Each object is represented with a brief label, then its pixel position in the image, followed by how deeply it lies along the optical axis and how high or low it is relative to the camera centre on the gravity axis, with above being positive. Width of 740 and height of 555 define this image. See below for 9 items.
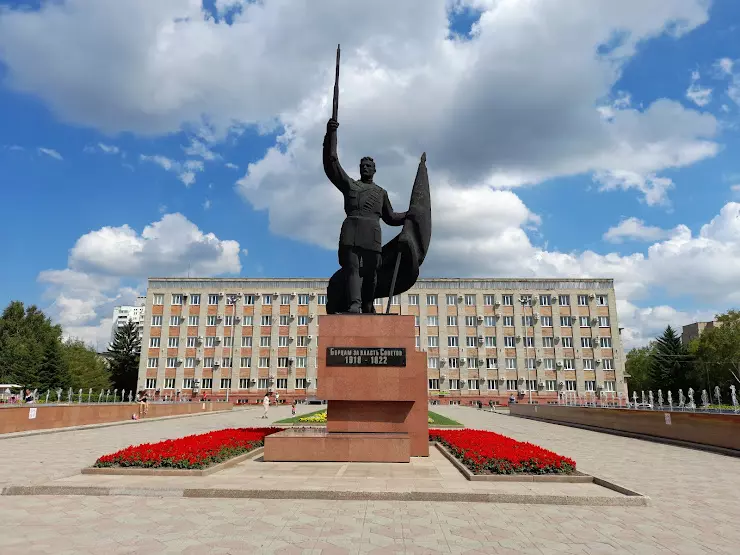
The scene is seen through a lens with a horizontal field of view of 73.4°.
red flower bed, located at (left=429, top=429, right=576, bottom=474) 8.18 -1.42
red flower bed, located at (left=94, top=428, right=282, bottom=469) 8.20 -1.36
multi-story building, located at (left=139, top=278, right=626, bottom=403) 56.31 +4.36
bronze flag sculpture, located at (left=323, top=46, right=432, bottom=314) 10.91 +3.00
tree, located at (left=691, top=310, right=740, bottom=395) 43.50 +2.06
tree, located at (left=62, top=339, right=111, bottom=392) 51.47 +0.63
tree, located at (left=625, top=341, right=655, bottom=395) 67.81 +1.30
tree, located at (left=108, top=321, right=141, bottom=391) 59.50 +1.83
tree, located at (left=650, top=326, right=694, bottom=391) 45.88 +1.04
